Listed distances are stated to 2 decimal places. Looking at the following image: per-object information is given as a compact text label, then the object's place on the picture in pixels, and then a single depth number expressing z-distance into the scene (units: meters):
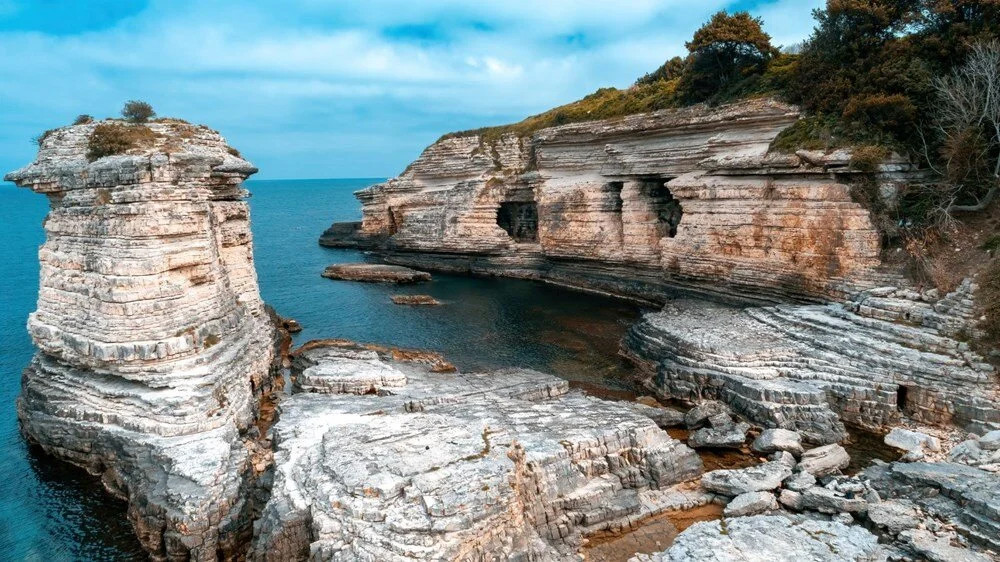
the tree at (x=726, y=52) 35.00
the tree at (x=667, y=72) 49.47
